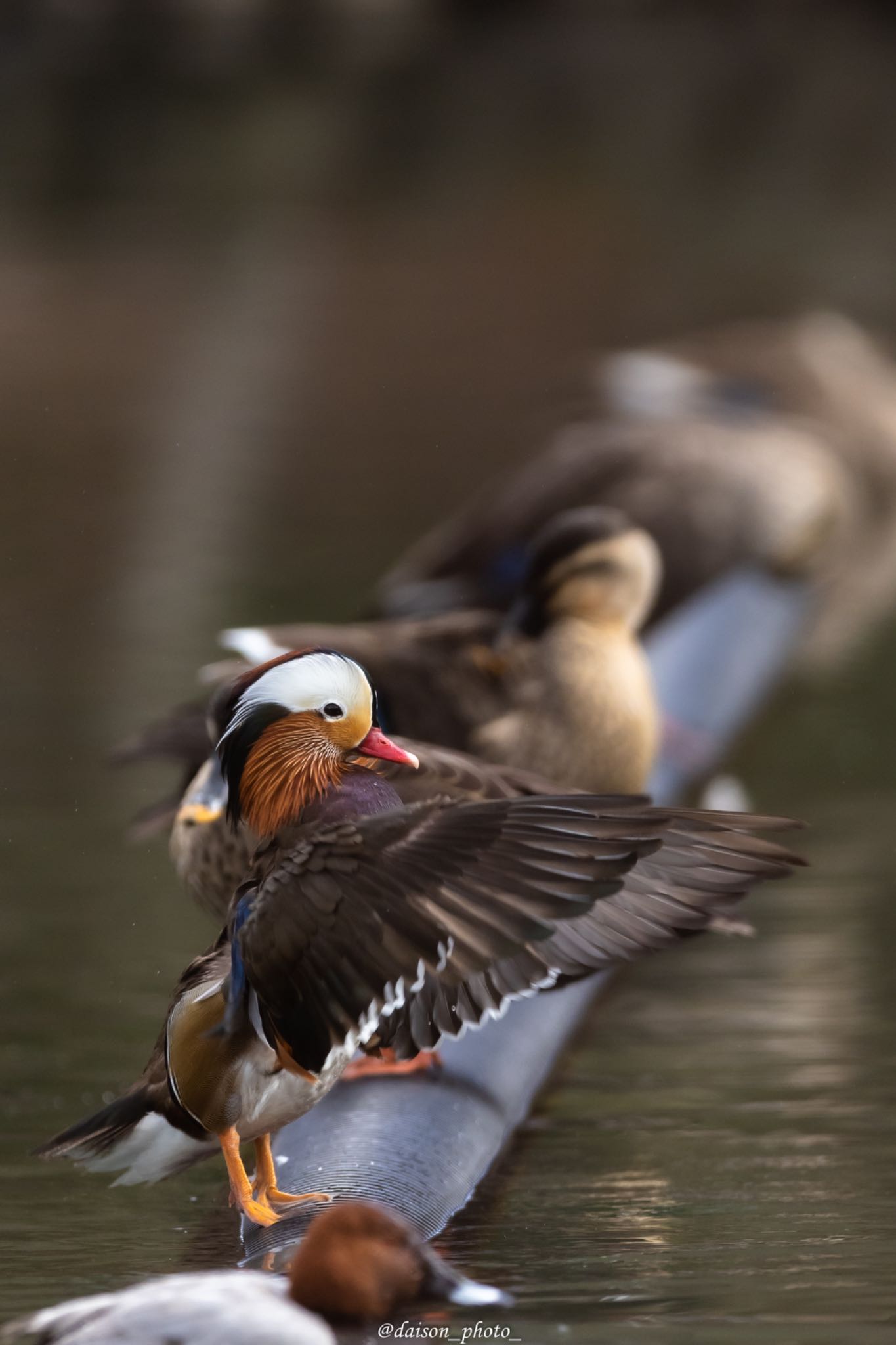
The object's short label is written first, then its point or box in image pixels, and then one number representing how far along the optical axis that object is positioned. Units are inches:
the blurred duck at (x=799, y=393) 731.4
